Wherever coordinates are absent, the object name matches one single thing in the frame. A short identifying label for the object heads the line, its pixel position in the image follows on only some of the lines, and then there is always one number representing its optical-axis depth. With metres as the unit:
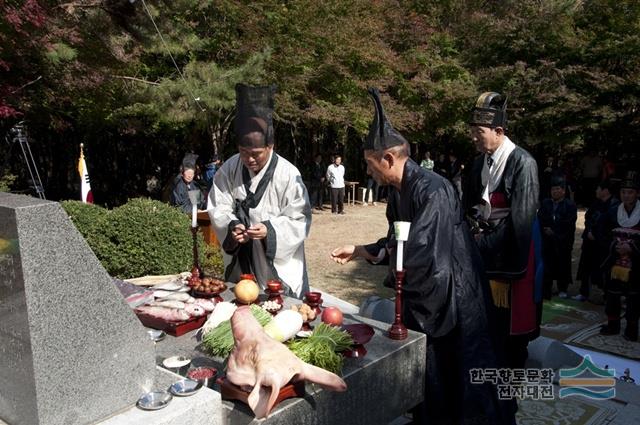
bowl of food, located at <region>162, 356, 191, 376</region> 2.70
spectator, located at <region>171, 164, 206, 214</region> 8.76
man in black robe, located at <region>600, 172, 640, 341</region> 5.90
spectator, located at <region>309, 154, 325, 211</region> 16.88
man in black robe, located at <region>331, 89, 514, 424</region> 3.08
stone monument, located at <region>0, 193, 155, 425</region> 1.99
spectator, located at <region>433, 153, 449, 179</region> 19.98
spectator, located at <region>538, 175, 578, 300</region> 7.36
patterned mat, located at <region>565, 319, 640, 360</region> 5.61
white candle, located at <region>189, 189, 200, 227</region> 3.89
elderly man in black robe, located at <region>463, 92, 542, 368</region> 4.07
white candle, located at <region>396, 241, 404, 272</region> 2.93
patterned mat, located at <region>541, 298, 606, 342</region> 6.23
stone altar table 2.40
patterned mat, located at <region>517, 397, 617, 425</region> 4.06
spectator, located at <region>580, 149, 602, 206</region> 16.92
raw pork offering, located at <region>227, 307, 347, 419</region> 2.28
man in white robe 3.98
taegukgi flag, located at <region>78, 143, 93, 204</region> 10.02
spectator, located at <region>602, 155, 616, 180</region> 16.39
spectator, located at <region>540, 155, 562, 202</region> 15.27
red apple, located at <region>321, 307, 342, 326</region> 3.10
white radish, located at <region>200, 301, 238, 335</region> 3.06
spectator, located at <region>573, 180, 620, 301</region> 6.80
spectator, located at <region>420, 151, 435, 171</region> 18.24
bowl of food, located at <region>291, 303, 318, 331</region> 3.10
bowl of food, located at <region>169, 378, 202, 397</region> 2.32
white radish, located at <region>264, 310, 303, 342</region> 2.71
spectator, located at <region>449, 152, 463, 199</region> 15.90
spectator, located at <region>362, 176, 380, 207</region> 18.62
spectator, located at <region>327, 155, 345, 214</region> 15.91
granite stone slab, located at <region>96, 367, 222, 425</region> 2.18
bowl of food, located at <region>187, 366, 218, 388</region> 2.57
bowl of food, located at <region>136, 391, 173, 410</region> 2.26
